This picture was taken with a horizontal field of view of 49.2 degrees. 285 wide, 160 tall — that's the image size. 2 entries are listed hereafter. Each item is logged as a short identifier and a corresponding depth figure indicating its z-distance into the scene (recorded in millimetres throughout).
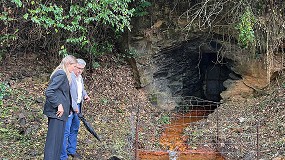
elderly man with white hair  4965
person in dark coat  4383
